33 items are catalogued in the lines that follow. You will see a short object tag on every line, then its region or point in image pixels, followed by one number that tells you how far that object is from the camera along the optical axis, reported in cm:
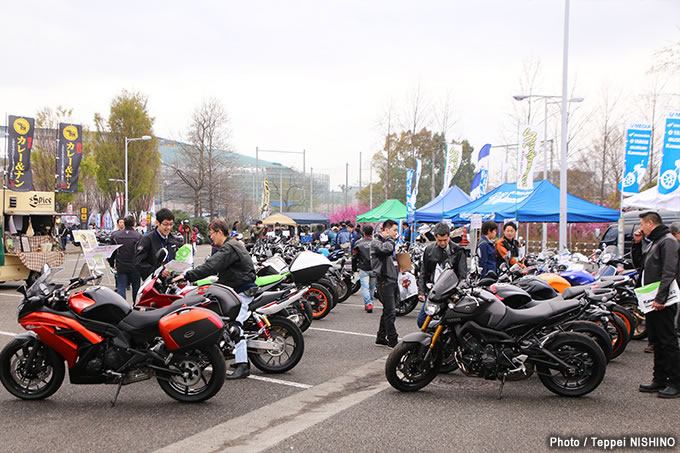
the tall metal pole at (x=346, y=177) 6793
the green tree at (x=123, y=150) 5269
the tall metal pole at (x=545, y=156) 2248
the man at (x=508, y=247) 915
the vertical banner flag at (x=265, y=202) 3800
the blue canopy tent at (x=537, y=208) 1652
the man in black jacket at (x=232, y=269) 635
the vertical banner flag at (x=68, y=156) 2612
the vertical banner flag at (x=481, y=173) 2159
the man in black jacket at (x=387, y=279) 802
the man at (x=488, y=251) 900
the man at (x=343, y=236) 1905
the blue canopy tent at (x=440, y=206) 2297
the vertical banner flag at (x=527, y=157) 1711
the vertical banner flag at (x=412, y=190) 2382
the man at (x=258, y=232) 1927
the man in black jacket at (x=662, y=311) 584
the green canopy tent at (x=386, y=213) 2755
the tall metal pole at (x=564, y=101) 1682
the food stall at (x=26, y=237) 1435
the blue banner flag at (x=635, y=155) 1370
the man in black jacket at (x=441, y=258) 775
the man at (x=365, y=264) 1108
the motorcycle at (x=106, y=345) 538
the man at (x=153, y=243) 873
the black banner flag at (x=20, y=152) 2136
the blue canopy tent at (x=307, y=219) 4184
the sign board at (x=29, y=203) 1459
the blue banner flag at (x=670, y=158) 1264
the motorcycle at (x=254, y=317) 598
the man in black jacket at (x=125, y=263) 955
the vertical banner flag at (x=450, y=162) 2243
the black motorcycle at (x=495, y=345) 576
